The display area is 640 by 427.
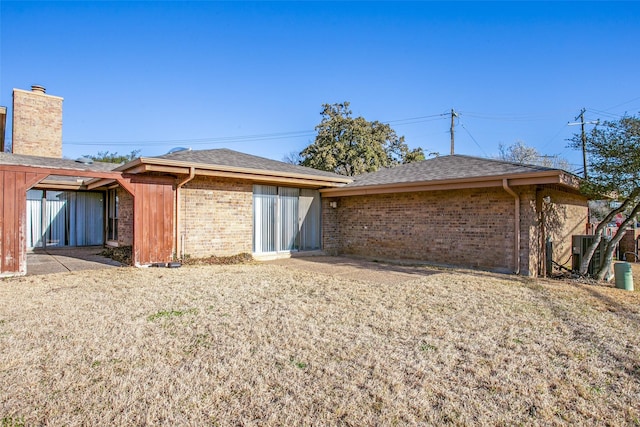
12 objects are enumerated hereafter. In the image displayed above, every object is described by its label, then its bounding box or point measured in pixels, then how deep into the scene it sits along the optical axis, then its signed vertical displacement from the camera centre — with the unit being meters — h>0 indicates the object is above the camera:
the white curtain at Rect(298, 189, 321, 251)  12.27 +0.03
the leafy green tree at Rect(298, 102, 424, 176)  26.41 +5.58
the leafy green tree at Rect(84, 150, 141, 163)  40.28 +7.08
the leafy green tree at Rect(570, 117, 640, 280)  8.02 +1.15
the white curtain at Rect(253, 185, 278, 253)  11.13 +0.05
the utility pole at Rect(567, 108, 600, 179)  9.02 +3.56
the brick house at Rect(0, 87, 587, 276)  8.78 +0.29
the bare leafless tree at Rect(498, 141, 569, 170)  32.50 +5.73
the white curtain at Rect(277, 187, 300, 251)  11.75 +0.06
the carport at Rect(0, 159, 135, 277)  7.68 +0.23
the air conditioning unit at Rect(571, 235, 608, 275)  9.33 -0.81
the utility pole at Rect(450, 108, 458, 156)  25.08 +7.24
